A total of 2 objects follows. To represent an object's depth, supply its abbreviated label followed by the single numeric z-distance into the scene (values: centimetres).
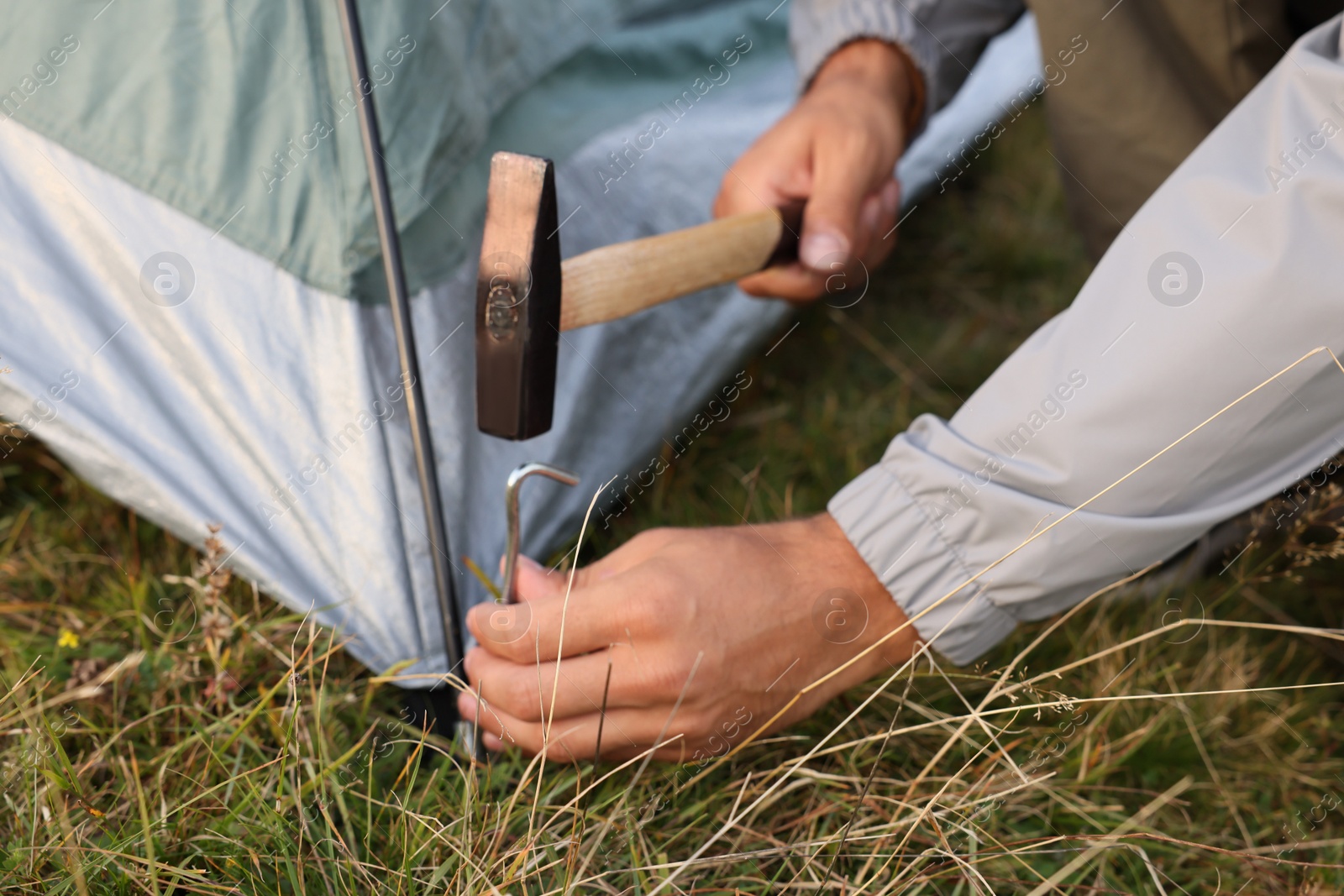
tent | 100
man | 93
